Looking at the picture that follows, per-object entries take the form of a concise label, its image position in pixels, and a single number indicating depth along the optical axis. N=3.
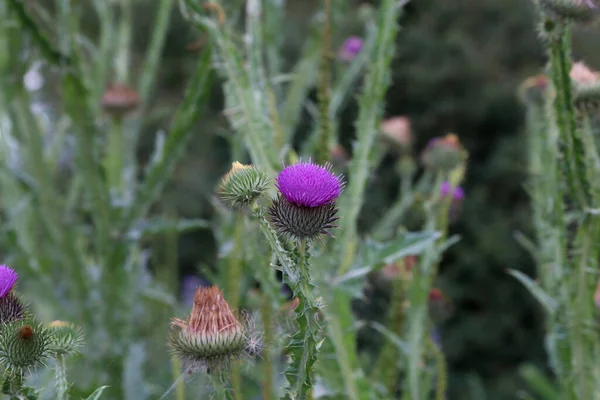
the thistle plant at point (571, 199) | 1.67
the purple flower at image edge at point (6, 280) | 1.49
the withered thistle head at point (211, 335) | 1.52
